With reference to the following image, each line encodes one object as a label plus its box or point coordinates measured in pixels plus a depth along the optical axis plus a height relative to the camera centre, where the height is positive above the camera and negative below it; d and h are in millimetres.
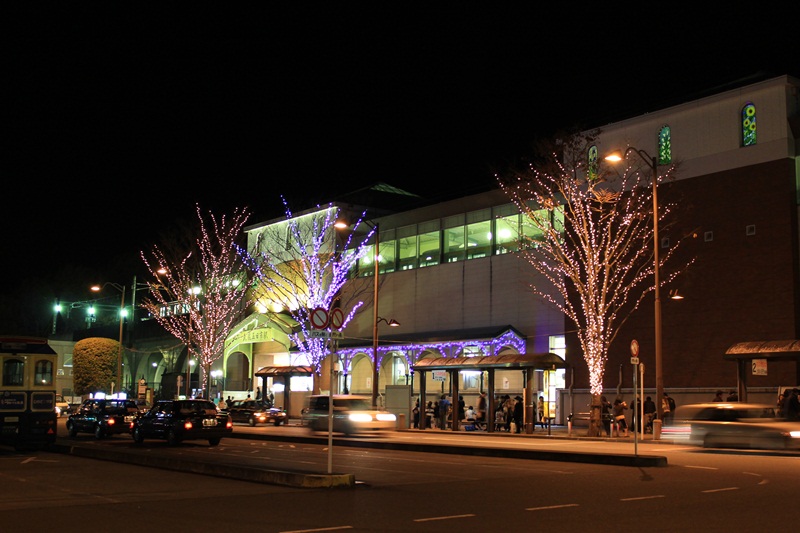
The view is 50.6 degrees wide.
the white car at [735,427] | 24156 -1847
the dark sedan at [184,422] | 28328 -2050
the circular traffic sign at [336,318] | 16758 +865
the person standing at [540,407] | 40516 -2164
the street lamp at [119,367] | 59538 -409
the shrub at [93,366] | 66062 -382
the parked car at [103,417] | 32406 -2172
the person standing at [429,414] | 42312 -2617
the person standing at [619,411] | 34250 -1963
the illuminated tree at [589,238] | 34750 +5684
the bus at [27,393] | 24203 -947
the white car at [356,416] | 31859 -2042
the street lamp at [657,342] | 30219 +768
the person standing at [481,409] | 40875 -2237
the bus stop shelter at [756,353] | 29359 +394
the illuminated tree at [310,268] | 51344 +6094
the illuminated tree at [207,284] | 57375 +5389
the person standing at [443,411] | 41156 -2351
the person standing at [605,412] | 35747 -2154
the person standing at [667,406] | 33781 -1754
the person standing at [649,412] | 34106 -1973
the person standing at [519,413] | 37844 -2231
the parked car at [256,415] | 47031 -2954
